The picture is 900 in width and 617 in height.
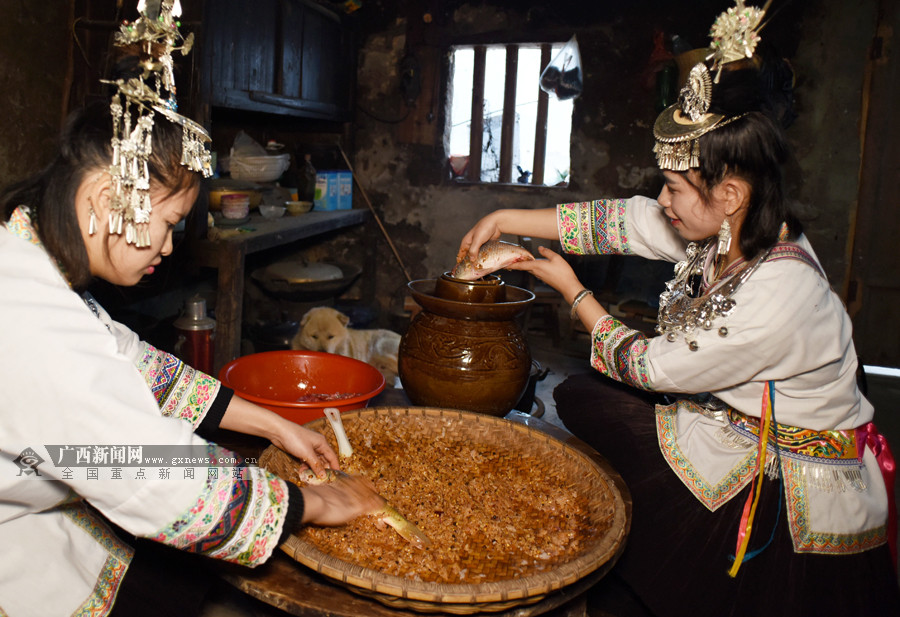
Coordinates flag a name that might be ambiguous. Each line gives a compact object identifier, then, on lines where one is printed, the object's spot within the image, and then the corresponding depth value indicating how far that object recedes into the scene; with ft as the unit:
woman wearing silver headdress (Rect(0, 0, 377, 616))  3.30
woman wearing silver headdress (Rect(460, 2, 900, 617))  5.36
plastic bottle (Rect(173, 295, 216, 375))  11.00
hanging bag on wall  16.72
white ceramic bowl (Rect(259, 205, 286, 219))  14.43
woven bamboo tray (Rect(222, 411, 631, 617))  3.79
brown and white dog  13.33
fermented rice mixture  4.22
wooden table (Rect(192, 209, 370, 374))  11.35
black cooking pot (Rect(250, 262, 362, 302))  15.29
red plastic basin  6.95
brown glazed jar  6.27
